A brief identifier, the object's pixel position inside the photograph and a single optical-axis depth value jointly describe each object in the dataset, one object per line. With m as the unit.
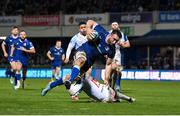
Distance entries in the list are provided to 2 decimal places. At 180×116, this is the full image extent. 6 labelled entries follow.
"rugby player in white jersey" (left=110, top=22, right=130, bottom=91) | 19.67
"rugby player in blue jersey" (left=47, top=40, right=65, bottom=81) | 34.42
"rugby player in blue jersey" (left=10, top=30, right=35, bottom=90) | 24.38
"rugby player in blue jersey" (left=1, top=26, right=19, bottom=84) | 24.64
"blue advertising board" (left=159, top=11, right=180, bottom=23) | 51.81
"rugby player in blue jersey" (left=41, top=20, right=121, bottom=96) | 15.19
